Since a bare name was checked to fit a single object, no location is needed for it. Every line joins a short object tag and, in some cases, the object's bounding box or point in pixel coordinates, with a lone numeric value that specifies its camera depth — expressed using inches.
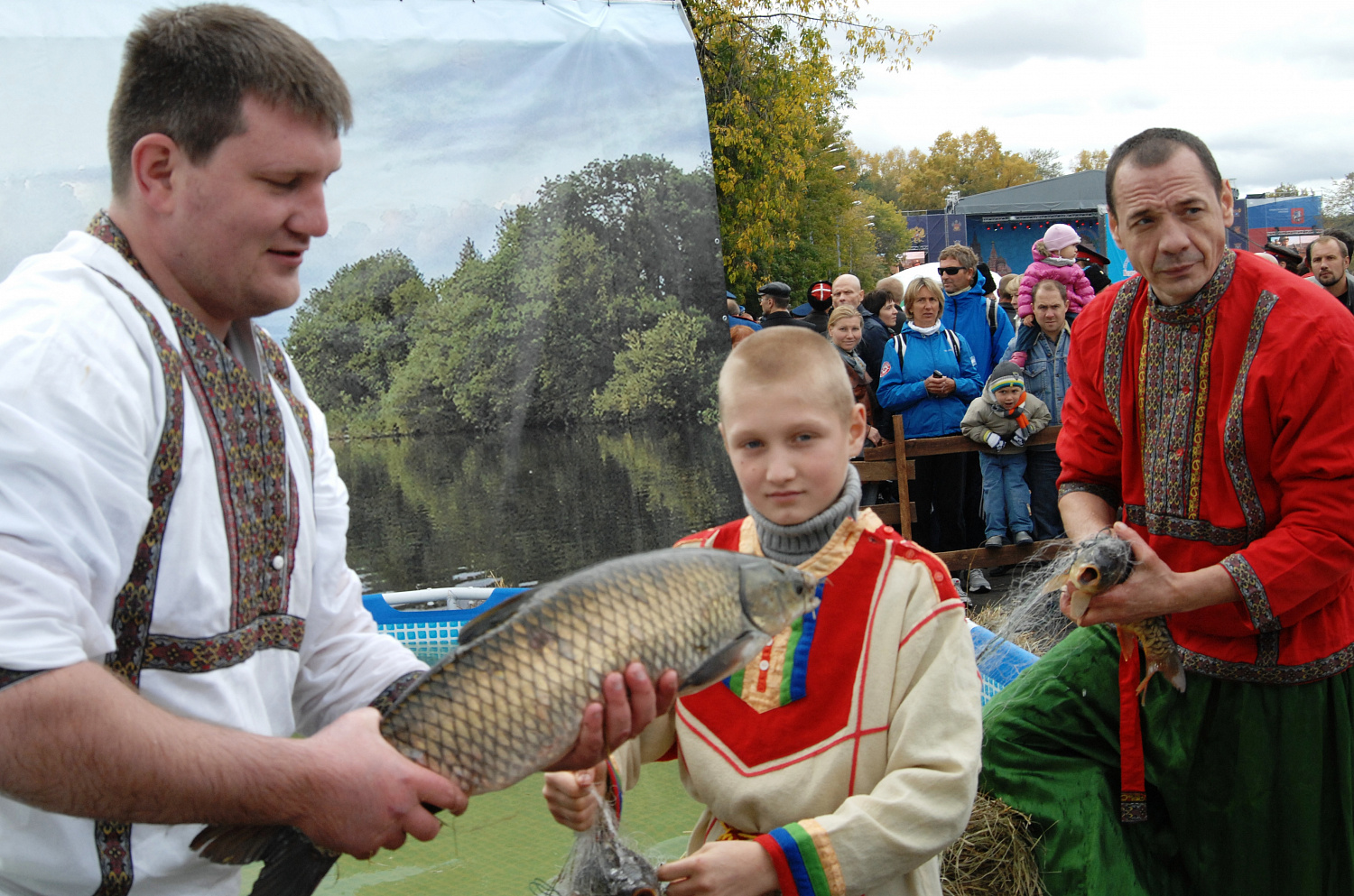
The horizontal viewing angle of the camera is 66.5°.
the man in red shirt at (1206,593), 100.0
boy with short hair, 70.9
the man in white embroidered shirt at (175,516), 48.0
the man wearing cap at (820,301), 341.1
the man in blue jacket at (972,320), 299.0
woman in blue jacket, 284.7
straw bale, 116.3
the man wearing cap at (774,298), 363.9
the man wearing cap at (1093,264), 333.1
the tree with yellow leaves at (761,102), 457.1
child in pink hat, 283.3
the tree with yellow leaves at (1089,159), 3898.1
